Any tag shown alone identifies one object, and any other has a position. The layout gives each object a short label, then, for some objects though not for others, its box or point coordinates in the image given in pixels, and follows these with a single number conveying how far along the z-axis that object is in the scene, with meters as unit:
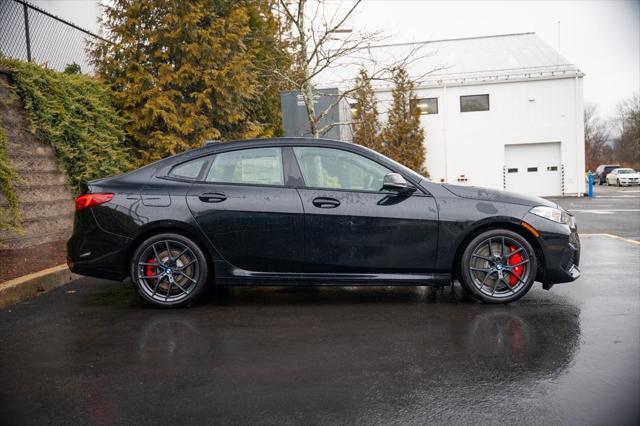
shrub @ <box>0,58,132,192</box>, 7.83
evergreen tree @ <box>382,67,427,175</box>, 27.61
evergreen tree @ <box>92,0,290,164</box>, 10.31
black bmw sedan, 4.72
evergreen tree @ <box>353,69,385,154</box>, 26.59
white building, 27.73
